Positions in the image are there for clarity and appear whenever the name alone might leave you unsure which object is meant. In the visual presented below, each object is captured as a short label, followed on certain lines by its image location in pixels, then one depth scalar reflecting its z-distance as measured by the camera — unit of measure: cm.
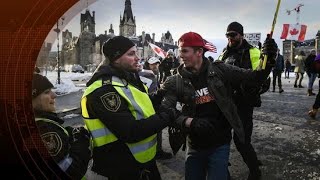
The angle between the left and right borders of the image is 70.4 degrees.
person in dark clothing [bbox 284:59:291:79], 1983
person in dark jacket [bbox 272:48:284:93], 1017
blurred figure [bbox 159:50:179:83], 902
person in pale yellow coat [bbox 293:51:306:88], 1145
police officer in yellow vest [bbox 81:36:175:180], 163
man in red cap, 210
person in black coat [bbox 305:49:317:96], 892
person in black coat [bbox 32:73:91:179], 155
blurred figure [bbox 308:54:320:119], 557
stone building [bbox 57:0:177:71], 5992
